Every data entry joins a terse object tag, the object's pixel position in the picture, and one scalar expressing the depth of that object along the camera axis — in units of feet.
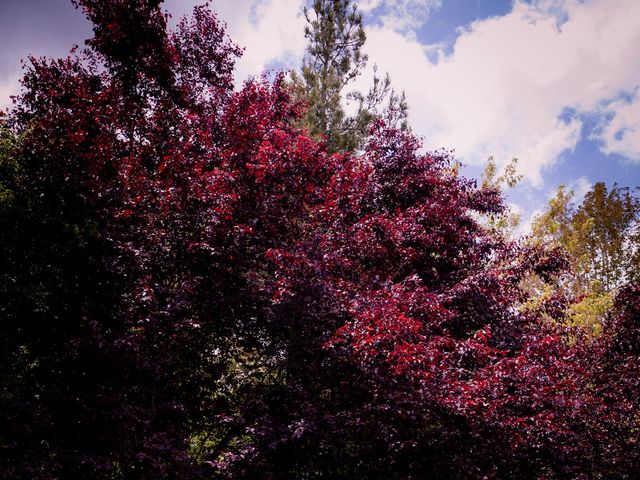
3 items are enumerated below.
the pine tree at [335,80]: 57.82
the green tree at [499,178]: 57.67
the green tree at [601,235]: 77.10
